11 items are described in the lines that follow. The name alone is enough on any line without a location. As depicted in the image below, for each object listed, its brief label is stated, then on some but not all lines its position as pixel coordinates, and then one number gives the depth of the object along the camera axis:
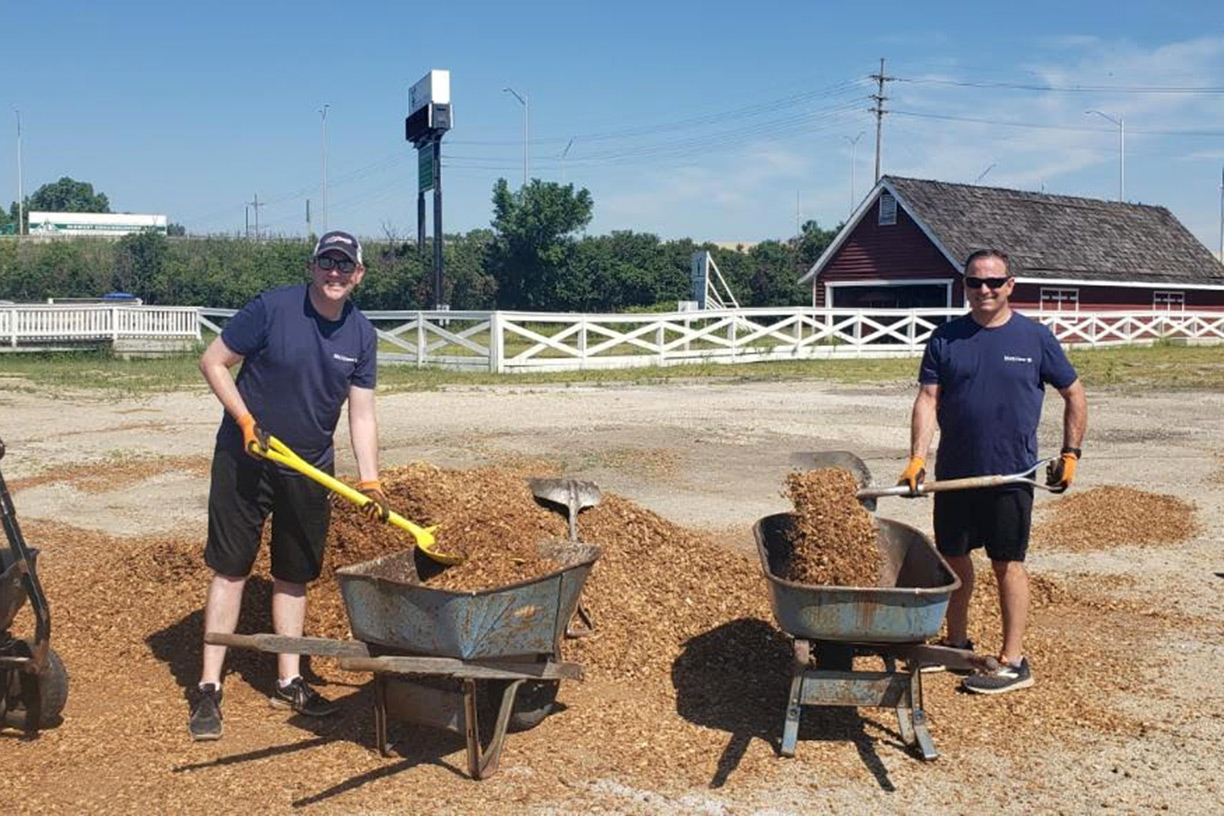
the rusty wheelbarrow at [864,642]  4.61
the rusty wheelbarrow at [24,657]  4.52
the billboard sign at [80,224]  109.88
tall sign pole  35.02
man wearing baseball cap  4.92
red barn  40.06
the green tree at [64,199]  138.75
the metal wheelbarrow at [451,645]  4.32
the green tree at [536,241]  53.53
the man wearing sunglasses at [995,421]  5.38
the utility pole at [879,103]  69.19
